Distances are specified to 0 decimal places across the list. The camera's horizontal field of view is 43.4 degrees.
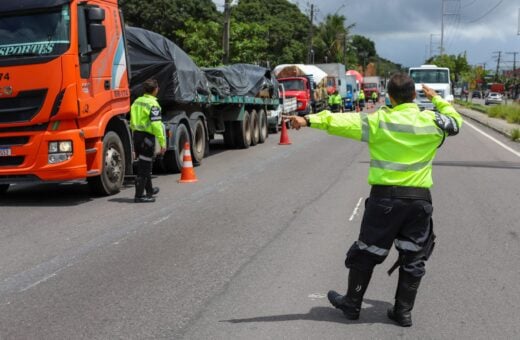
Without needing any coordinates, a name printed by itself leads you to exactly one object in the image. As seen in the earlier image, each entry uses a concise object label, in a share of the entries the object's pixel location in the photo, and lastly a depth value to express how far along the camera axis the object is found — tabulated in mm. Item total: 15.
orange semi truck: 9297
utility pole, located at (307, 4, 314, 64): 58878
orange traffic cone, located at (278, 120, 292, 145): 20234
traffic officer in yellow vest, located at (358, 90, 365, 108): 50344
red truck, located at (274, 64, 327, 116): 31300
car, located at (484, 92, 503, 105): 74312
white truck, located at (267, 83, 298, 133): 24625
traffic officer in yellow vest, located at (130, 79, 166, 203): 9867
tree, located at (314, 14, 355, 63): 74500
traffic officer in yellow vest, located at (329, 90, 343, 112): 35178
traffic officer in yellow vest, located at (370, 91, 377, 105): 67019
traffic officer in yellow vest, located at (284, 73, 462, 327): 4551
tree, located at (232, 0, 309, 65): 68500
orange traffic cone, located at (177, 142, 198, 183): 11930
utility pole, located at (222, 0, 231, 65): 31392
